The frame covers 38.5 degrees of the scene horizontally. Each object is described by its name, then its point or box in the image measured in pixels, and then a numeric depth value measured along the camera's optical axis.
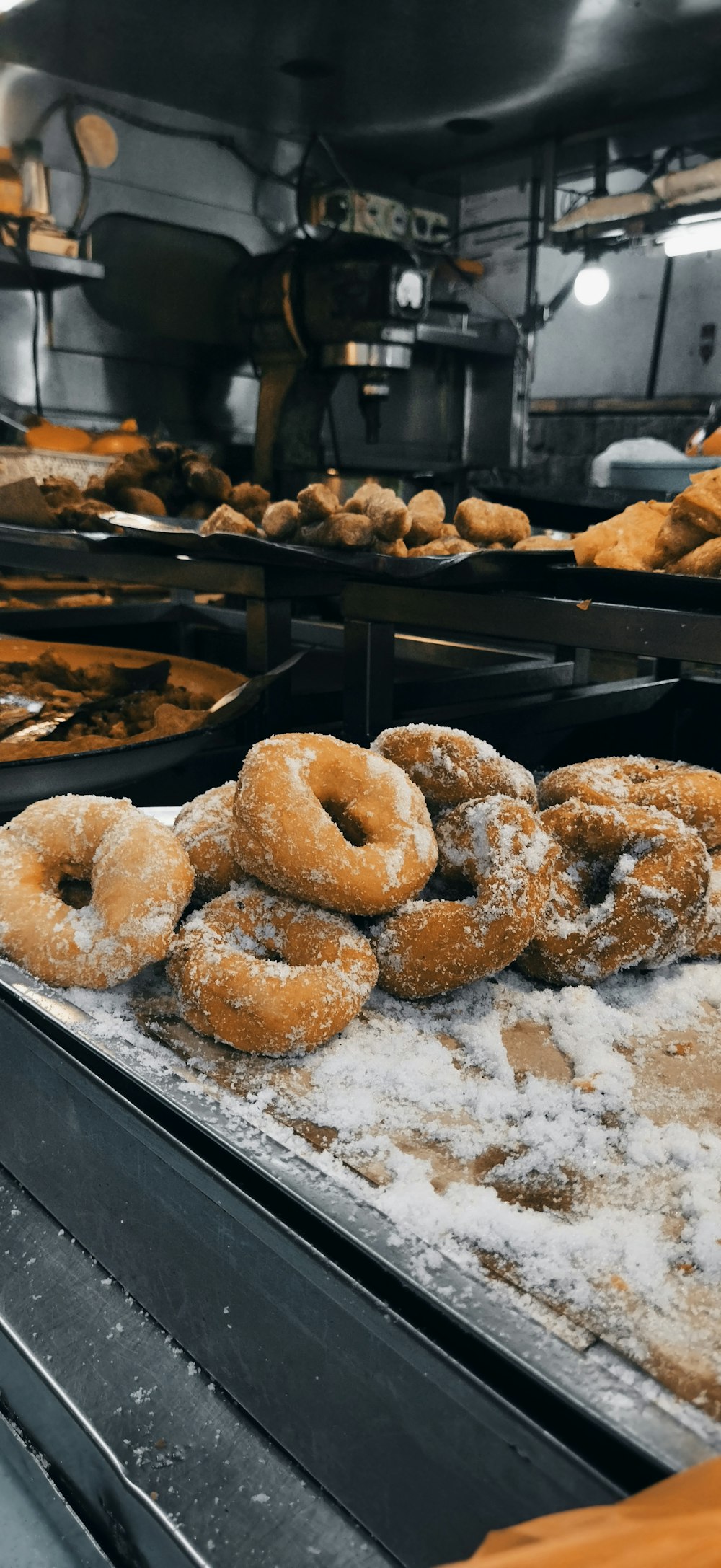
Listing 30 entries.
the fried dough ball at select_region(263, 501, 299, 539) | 1.98
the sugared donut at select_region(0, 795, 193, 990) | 0.90
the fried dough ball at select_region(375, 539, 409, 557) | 1.84
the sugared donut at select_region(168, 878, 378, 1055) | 0.83
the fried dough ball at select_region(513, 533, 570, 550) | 1.68
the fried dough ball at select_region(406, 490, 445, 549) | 1.99
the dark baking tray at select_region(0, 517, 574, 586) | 1.54
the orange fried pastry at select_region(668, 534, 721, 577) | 1.40
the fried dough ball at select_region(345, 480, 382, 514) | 1.96
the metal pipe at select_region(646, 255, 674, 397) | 4.82
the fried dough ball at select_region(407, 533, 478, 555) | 1.83
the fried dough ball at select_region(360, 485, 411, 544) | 1.84
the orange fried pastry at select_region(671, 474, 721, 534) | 1.45
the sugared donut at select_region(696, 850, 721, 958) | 1.05
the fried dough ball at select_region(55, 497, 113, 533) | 2.36
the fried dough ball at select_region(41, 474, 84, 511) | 2.55
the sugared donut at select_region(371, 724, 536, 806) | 1.09
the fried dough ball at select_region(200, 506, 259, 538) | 2.11
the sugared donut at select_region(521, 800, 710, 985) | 0.97
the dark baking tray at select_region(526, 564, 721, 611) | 1.34
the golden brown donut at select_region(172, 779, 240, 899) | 1.02
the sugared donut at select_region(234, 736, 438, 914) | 0.89
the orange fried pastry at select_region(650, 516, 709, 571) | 1.48
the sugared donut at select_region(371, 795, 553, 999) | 0.92
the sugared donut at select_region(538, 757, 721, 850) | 1.15
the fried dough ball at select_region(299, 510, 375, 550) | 1.84
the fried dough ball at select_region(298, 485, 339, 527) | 1.93
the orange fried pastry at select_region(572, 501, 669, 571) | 1.54
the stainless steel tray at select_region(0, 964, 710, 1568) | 0.51
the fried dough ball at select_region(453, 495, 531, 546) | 1.90
